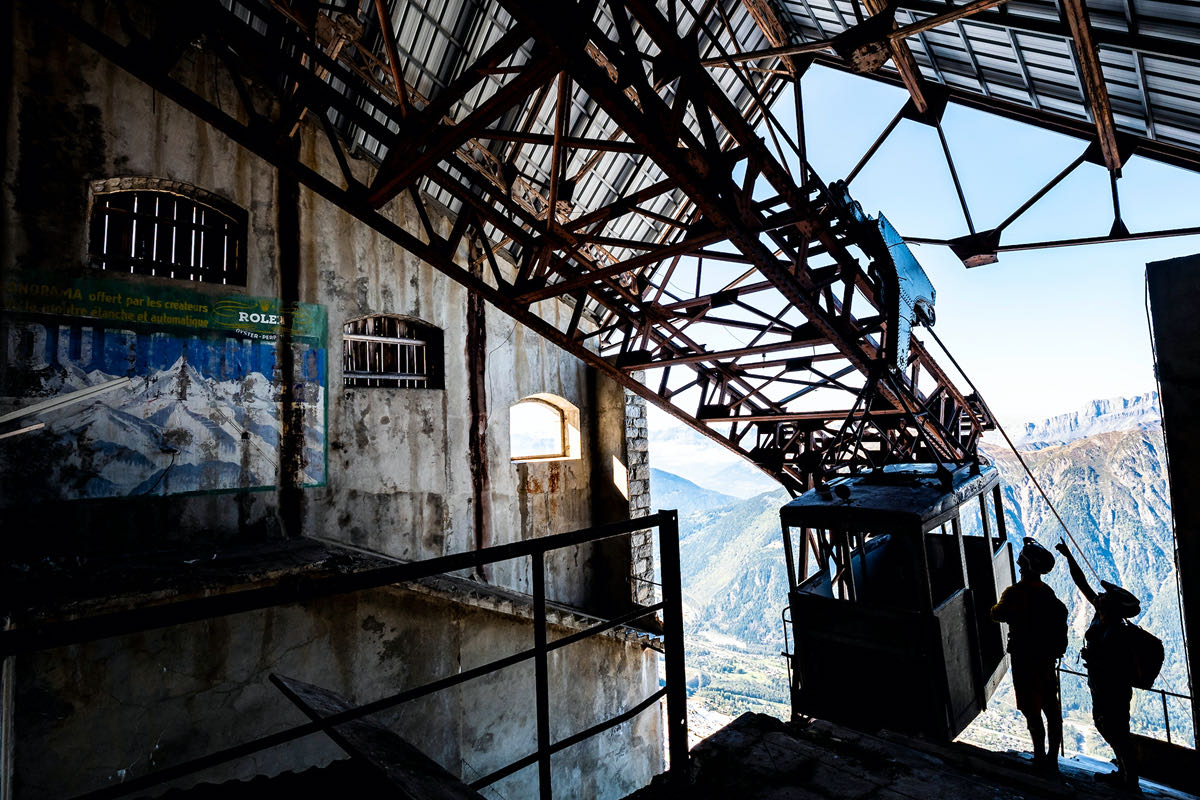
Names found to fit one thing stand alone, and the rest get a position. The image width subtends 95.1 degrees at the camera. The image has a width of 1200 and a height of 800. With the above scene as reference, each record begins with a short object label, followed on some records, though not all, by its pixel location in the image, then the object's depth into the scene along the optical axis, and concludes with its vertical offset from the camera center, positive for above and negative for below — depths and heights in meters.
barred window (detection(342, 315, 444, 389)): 7.67 +1.31
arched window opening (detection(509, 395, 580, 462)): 10.27 +0.22
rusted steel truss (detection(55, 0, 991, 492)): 4.19 +2.44
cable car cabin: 5.10 -1.99
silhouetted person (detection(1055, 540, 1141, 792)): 4.08 -1.93
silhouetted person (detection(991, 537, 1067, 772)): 4.39 -1.81
